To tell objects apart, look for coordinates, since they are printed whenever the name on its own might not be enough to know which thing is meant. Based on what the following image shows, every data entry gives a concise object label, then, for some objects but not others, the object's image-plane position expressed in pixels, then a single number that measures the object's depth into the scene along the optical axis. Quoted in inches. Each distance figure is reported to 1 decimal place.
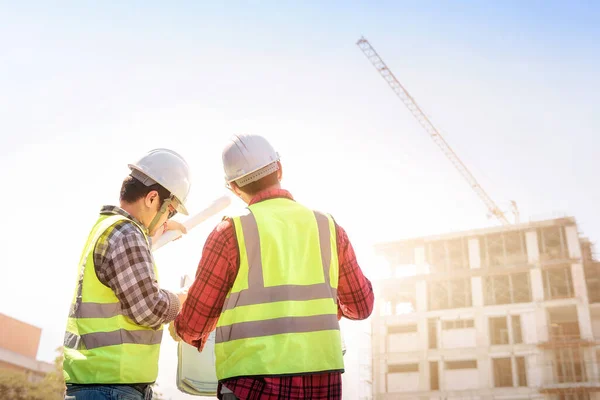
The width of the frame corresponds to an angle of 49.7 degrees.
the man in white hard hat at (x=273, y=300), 100.0
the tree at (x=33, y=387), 1140.5
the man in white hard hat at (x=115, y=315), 112.5
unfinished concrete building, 2091.5
